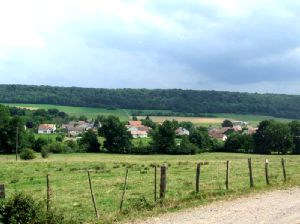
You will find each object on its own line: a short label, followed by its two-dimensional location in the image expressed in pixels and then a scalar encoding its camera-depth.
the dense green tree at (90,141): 103.94
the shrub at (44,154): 79.64
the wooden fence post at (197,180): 21.06
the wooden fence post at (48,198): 14.81
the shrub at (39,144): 100.25
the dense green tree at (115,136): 104.44
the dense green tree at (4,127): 95.12
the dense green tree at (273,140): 104.00
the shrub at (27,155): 71.62
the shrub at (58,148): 97.00
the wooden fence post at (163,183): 18.97
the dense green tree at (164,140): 104.19
